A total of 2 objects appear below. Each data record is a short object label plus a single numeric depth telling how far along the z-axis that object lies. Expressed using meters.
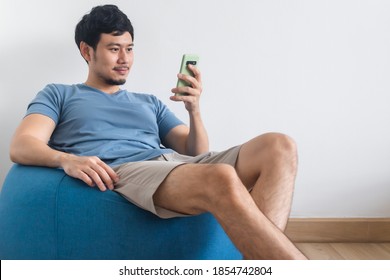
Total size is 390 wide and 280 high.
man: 1.49
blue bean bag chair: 1.71
